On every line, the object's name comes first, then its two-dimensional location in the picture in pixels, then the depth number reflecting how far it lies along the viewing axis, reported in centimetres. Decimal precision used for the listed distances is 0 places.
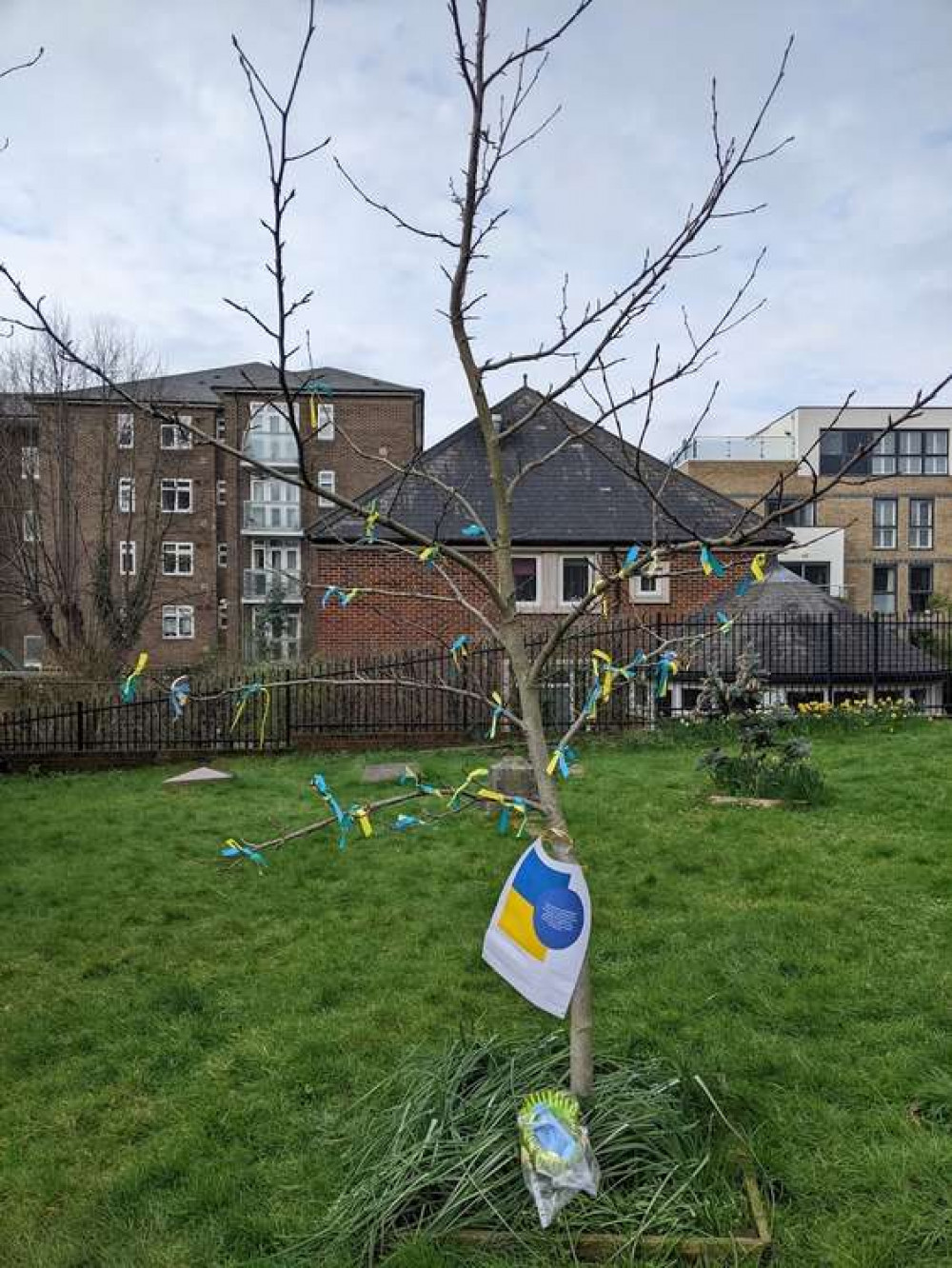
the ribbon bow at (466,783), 267
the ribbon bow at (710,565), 245
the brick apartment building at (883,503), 4212
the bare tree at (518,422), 256
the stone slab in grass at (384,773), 1083
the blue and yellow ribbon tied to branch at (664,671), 271
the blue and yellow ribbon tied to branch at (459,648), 306
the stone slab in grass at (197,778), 1128
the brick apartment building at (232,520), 3612
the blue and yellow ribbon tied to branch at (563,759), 261
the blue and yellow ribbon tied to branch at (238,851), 266
